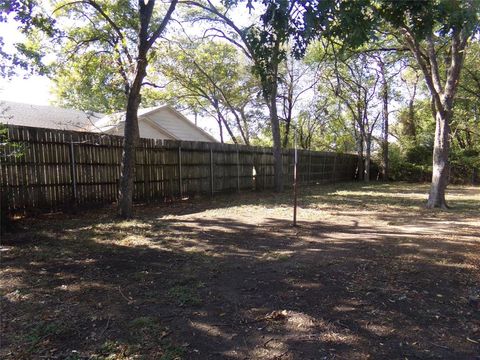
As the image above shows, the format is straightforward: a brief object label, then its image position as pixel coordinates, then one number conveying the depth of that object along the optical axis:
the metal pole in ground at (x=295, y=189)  7.22
